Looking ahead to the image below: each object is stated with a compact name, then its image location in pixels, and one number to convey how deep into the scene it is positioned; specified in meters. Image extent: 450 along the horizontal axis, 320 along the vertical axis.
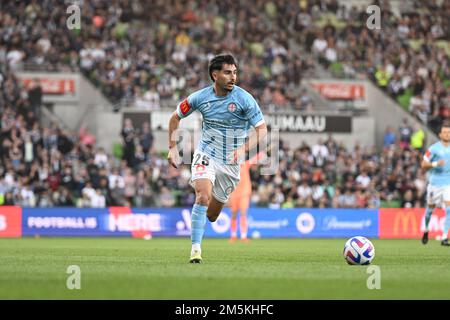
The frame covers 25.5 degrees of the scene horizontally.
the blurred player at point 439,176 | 21.88
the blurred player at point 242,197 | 25.28
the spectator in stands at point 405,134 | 35.93
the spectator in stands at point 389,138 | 36.25
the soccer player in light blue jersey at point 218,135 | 13.63
